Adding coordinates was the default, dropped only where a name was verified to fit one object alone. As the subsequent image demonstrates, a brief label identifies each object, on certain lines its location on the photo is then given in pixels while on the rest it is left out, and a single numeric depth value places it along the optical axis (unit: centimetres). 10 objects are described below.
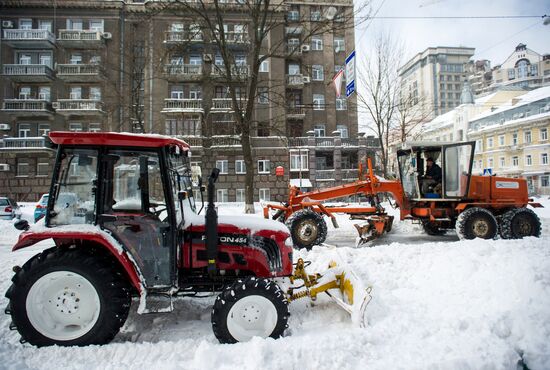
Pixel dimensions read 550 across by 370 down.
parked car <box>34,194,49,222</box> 1407
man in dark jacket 1011
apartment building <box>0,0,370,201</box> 2809
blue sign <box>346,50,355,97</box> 1289
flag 1459
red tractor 357
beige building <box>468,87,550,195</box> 4328
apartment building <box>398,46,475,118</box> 10756
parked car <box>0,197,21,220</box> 1625
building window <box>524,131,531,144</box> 4528
